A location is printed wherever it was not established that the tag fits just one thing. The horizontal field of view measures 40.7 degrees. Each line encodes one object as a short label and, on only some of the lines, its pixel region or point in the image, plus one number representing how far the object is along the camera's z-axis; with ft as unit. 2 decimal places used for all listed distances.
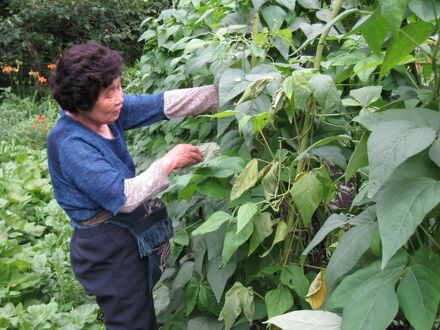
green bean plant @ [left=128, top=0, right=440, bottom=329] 3.33
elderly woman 6.95
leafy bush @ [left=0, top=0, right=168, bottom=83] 32.55
